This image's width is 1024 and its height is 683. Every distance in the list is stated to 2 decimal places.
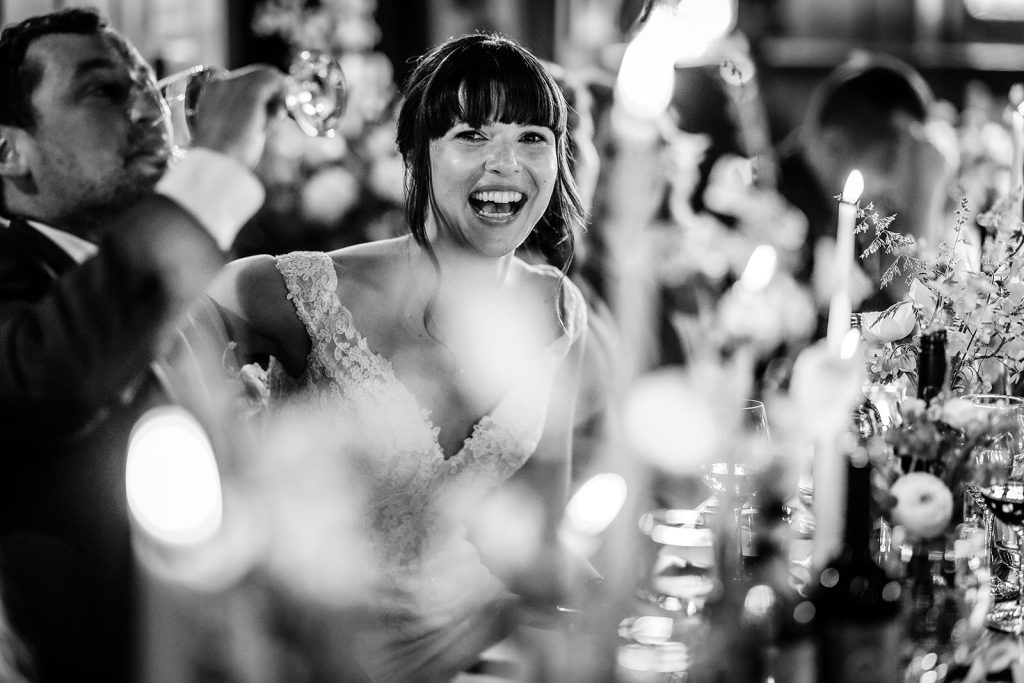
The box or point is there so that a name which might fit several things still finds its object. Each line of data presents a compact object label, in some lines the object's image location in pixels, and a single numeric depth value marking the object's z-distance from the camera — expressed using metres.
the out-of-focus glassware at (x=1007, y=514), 2.13
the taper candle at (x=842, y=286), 1.96
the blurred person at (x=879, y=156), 3.11
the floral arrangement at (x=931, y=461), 2.07
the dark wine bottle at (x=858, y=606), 1.94
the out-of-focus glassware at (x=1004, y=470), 2.19
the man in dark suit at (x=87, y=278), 1.97
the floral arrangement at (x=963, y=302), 2.23
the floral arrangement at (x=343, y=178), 3.23
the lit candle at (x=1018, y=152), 2.31
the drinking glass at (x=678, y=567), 2.04
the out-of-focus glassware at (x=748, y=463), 2.16
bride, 2.36
